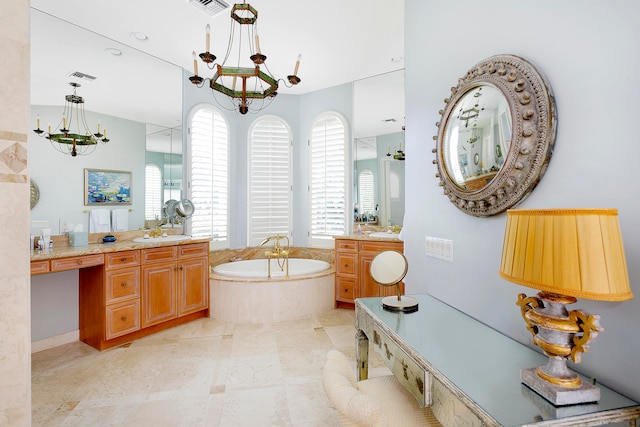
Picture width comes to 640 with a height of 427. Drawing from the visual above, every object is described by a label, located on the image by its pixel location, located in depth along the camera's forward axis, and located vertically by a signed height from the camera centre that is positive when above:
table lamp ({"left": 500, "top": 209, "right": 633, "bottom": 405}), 0.78 -0.17
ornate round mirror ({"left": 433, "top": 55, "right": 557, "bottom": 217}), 1.22 +0.34
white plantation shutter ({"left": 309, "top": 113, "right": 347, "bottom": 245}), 4.66 +0.52
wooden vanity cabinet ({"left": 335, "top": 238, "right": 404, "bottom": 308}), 3.97 -0.73
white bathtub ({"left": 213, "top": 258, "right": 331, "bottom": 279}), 4.18 -0.78
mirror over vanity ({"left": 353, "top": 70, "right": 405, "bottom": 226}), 4.21 +0.87
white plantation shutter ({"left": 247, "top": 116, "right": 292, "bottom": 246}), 4.85 +0.50
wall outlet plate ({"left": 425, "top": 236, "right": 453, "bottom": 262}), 1.82 -0.22
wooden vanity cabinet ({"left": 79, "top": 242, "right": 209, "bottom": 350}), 2.94 -0.83
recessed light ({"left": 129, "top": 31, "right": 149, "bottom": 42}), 3.25 +1.84
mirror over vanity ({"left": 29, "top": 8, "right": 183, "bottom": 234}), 2.86 +1.05
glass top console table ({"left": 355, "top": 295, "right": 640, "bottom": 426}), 0.86 -0.54
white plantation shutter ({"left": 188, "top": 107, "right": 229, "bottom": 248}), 4.27 +0.52
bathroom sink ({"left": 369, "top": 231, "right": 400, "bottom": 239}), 4.08 -0.30
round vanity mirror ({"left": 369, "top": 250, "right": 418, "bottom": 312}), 1.68 -0.35
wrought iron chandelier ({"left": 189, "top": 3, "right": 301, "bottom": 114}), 2.30 +1.10
